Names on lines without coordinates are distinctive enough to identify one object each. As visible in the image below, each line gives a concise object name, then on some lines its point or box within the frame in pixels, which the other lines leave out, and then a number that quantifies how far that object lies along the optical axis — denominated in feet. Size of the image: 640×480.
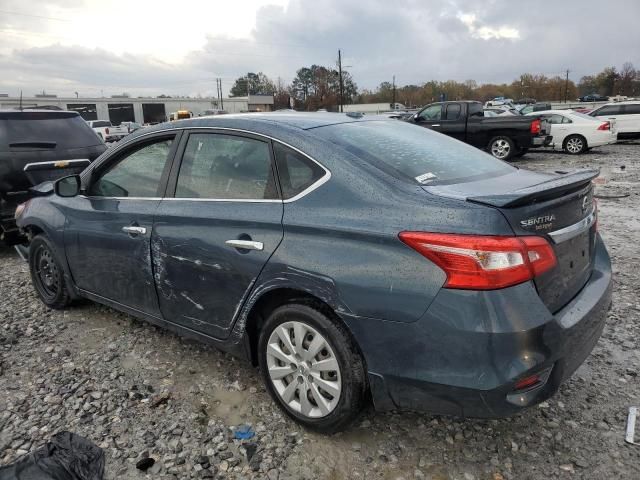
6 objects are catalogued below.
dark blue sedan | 6.69
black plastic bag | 7.16
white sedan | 51.60
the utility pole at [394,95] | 278.67
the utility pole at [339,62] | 207.75
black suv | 19.44
